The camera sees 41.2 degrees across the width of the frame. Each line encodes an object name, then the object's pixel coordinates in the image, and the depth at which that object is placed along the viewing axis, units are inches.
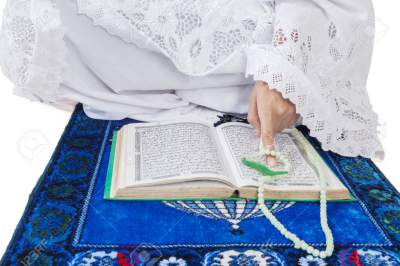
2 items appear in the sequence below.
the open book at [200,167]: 44.1
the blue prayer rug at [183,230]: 38.7
